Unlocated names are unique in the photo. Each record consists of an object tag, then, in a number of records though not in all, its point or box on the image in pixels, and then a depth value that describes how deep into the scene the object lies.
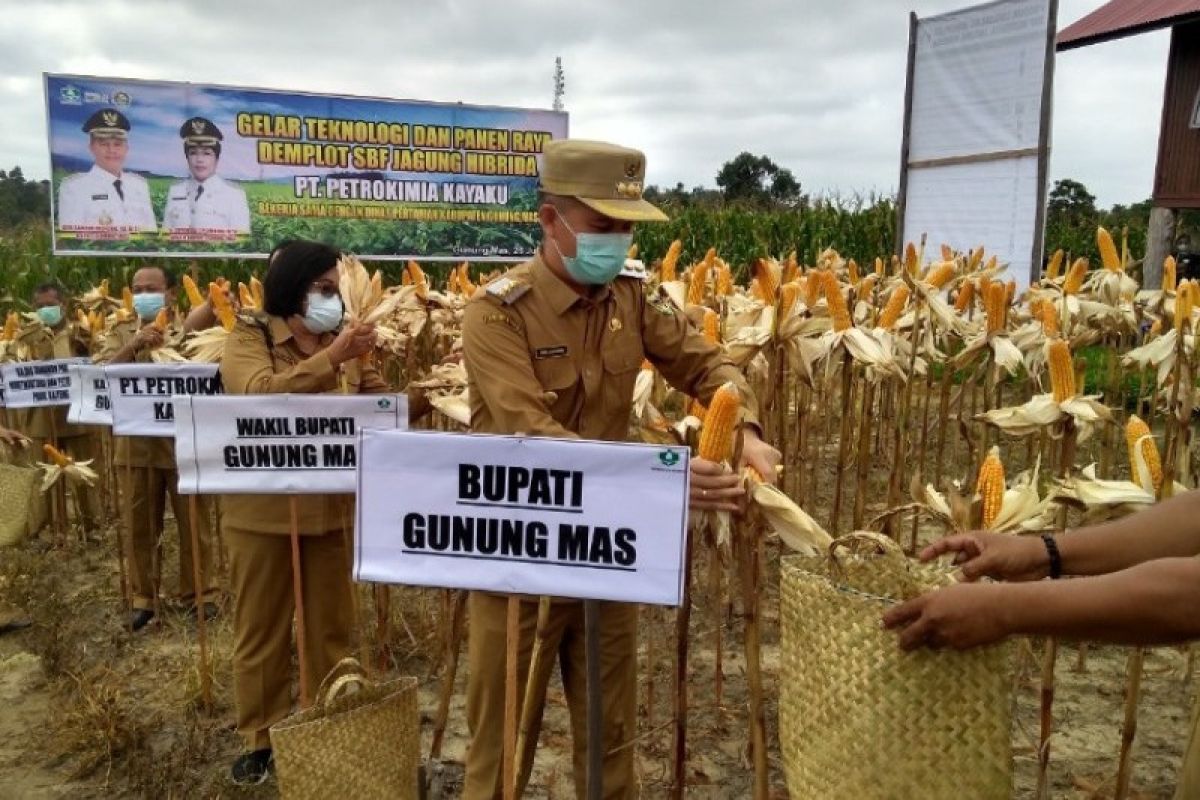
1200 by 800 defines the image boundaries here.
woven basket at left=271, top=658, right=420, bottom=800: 2.97
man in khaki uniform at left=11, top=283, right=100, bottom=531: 7.21
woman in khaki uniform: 3.66
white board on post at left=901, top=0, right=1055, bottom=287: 10.23
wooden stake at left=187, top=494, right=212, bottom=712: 4.12
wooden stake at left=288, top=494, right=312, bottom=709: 3.43
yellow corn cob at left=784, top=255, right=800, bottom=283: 6.08
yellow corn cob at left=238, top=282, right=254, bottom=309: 6.21
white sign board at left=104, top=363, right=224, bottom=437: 4.32
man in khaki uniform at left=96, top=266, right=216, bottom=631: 5.54
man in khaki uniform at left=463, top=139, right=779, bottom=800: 2.66
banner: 10.16
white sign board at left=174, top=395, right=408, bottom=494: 3.34
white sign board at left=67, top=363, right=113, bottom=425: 5.14
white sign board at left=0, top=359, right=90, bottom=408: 6.18
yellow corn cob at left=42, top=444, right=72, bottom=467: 5.80
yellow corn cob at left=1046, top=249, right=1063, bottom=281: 6.97
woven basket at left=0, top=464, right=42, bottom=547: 5.49
